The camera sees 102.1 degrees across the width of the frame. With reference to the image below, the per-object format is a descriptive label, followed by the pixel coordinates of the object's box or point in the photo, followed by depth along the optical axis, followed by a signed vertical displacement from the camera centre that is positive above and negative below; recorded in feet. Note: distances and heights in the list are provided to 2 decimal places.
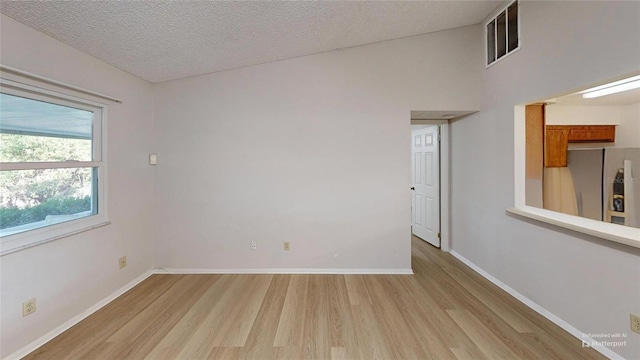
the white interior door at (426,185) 13.56 -0.27
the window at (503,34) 8.74 +5.26
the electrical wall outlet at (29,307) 6.23 -3.08
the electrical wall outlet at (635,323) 5.48 -3.07
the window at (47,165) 6.09 +0.43
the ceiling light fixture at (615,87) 6.55 +2.64
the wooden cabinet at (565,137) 9.54 +1.69
